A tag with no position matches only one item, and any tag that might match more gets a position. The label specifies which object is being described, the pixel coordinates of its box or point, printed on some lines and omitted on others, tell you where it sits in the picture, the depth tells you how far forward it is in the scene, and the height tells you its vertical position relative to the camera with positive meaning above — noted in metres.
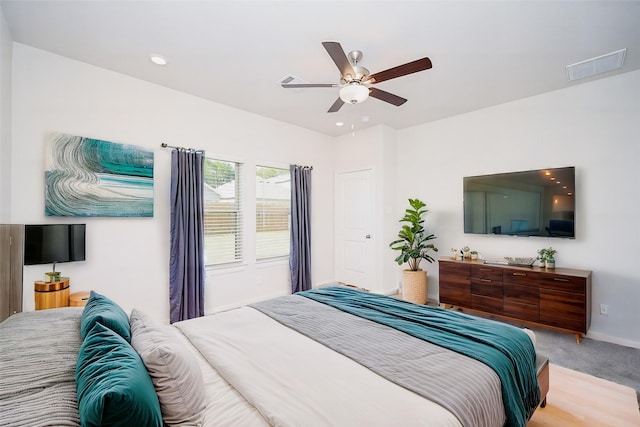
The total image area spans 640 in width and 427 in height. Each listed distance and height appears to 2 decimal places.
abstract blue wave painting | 2.76 +0.41
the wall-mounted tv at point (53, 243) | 2.39 -0.22
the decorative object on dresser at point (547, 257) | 3.33 -0.52
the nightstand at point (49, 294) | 2.45 -0.65
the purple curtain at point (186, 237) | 3.45 -0.25
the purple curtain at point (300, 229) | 4.69 -0.23
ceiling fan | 2.14 +1.13
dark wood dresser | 2.98 -0.92
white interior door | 4.96 -0.24
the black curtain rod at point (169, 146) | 3.43 +0.85
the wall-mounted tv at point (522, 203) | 3.32 +0.13
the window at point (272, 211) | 4.49 +0.08
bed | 0.94 -0.74
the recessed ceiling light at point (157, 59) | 2.80 +1.56
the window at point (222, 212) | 3.95 +0.06
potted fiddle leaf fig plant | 4.29 -0.61
